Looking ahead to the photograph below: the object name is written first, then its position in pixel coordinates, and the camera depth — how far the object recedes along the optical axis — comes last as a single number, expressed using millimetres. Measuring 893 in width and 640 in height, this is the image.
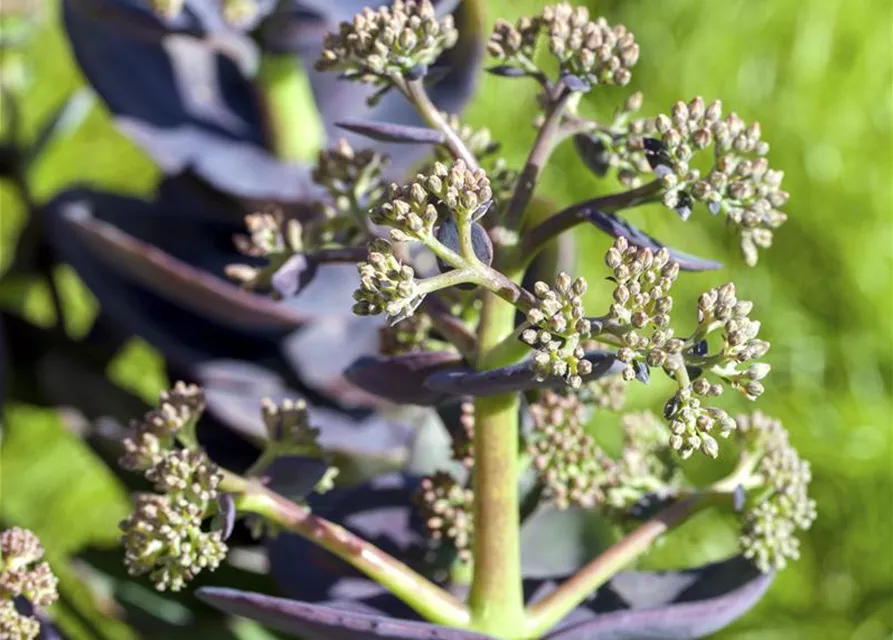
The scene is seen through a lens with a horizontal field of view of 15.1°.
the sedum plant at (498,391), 717
